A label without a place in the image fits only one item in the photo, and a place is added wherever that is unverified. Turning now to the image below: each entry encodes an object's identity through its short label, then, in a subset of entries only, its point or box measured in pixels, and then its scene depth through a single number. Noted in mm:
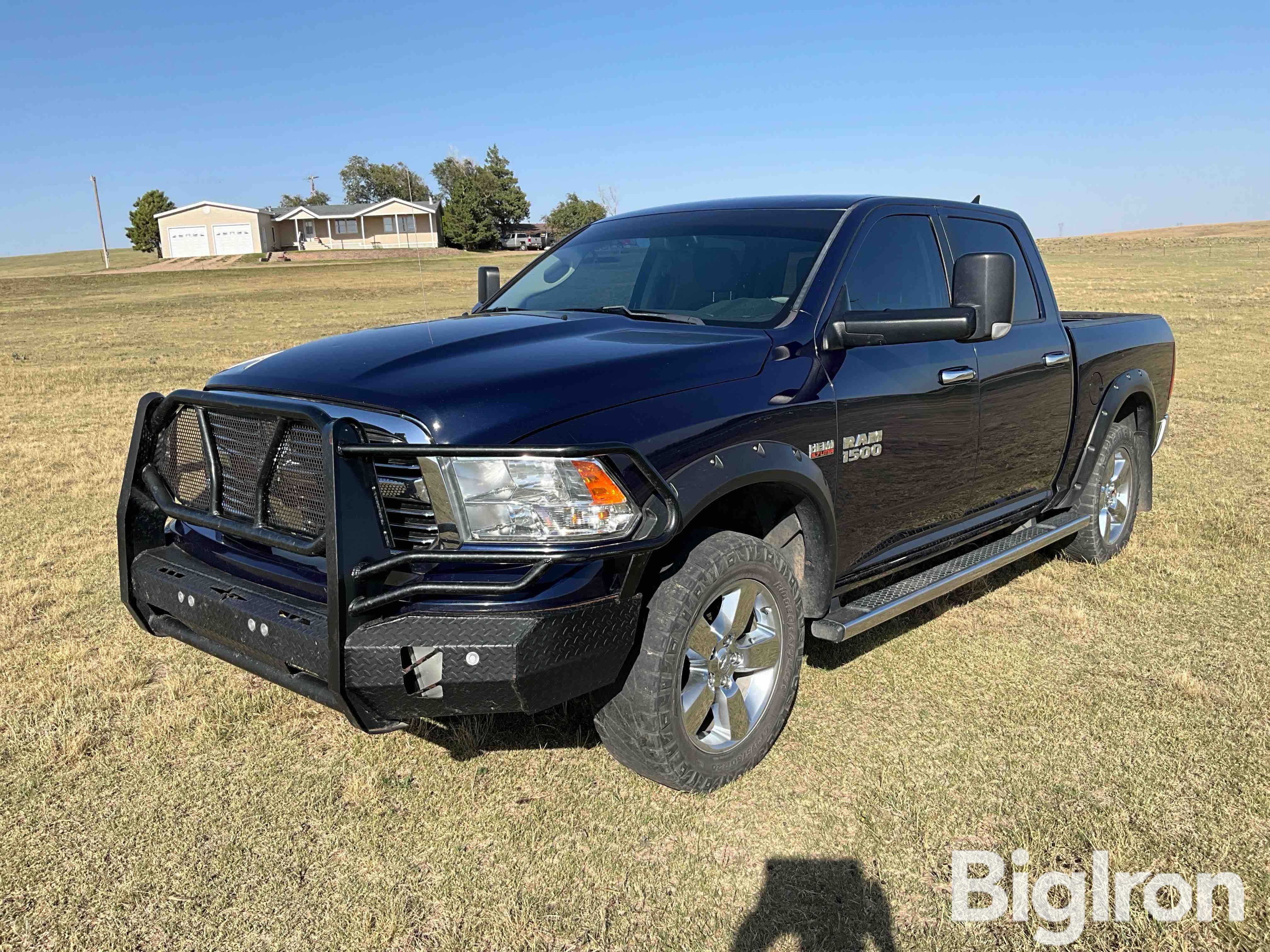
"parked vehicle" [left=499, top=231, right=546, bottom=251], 82375
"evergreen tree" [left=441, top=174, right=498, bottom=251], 74625
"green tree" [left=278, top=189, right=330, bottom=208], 116000
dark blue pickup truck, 2699
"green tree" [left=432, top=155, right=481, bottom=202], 106312
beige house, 72000
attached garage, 71750
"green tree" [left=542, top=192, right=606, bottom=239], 83438
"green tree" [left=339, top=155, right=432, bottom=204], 110125
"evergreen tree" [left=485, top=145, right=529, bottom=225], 77562
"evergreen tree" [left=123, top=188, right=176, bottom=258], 77688
